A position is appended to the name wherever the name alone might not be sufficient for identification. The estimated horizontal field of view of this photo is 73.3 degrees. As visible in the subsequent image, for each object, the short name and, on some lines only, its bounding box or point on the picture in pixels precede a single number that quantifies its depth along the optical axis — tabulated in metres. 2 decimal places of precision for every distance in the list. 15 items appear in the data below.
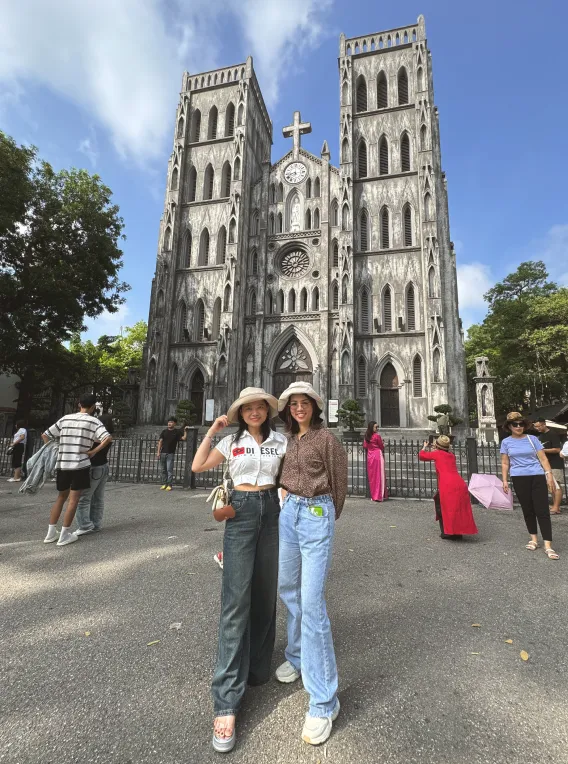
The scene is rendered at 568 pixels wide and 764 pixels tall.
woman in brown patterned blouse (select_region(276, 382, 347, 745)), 1.91
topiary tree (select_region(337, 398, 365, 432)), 16.88
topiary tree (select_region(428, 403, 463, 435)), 17.27
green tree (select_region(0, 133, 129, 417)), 17.39
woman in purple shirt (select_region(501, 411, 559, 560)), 4.85
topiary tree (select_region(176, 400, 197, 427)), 18.67
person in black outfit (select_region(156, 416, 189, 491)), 9.70
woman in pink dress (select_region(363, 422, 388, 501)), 8.40
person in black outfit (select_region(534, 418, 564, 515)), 6.89
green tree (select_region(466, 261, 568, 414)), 25.36
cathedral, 20.80
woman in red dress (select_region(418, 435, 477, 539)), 5.33
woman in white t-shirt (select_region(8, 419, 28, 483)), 10.94
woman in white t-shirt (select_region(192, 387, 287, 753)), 1.92
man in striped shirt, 4.98
